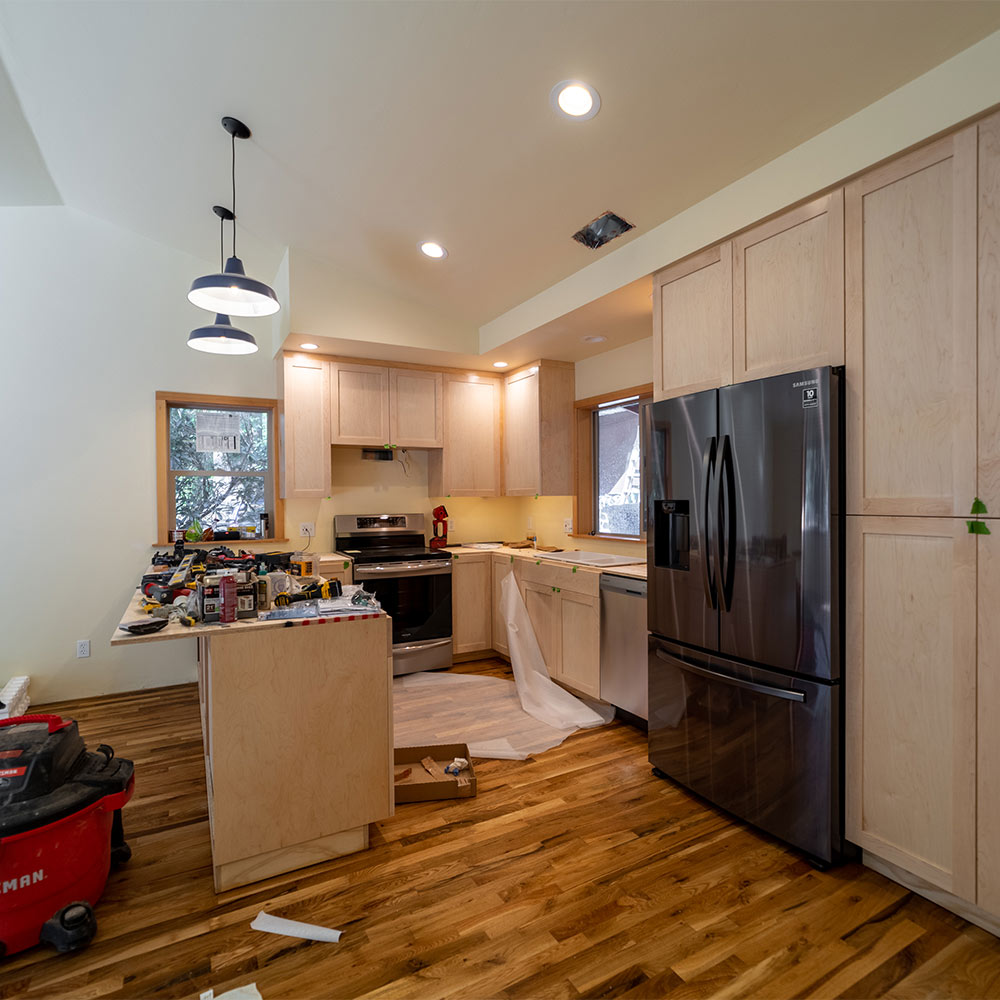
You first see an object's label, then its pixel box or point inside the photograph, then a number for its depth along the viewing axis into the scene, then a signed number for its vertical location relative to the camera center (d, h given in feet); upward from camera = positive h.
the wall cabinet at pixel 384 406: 14.11 +2.33
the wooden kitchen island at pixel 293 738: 6.49 -2.89
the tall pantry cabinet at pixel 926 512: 5.61 -0.19
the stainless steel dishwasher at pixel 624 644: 10.30 -2.78
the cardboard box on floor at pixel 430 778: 8.30 -4.27
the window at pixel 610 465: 13.55 +0.79
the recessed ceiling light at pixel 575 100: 7.06 +5.05
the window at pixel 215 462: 13.62 +0.89
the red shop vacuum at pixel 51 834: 5.54 -3.42
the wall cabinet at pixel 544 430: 14.57 +1.73
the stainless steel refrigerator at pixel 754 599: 6.68 -1.35
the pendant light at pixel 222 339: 9.29 +2.64
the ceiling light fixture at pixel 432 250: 11.19 +4.94
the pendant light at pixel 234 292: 7.50 +2.84
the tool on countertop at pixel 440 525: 15.76 -0.81
